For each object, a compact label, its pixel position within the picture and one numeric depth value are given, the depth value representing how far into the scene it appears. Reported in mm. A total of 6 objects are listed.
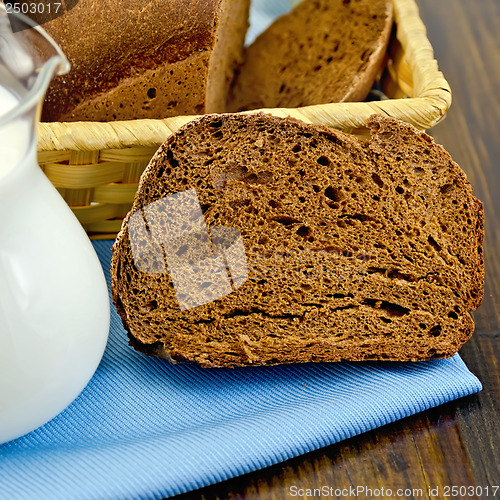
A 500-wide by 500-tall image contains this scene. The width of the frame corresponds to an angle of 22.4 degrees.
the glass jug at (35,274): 387
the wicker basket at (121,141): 454
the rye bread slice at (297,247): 445
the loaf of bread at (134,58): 472
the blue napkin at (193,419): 408
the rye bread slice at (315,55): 530
